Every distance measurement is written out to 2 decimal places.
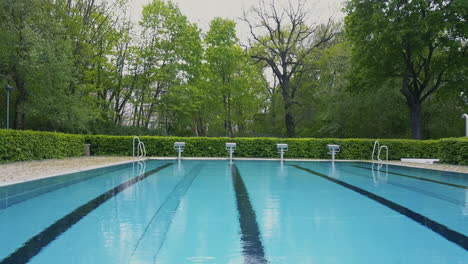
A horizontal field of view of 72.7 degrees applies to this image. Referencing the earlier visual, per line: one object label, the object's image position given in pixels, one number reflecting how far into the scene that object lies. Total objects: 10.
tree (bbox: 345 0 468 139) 17.36
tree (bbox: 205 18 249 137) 27.39
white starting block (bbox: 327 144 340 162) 15.82
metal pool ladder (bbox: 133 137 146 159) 18.32
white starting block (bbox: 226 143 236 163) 15.57
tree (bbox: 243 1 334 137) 26.61
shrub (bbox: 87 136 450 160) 18.67
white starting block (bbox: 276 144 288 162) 15.89
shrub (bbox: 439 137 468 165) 12.88
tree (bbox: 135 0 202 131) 25.72
